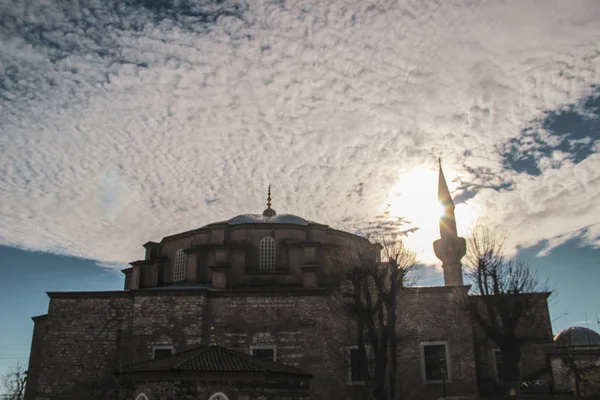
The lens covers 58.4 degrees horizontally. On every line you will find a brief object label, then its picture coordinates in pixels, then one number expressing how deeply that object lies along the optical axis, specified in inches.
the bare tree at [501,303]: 613.9
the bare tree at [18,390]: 994.7
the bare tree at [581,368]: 655.1
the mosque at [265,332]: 705.6
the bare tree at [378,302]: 593.3
